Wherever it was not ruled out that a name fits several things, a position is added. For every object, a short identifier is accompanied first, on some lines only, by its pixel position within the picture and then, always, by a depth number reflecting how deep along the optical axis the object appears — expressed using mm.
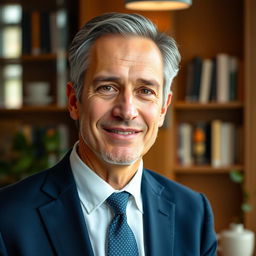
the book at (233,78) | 5284
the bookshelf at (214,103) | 5141
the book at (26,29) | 5344
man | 1612
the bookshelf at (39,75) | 5352
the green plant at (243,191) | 5055
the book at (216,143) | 5371
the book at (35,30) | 5332
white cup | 5402
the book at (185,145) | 5414
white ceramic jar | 4773
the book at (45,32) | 5332
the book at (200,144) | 5387
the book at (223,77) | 5270
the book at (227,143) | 5367
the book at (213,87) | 5289
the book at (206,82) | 5297
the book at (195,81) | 5312
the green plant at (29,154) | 5281
